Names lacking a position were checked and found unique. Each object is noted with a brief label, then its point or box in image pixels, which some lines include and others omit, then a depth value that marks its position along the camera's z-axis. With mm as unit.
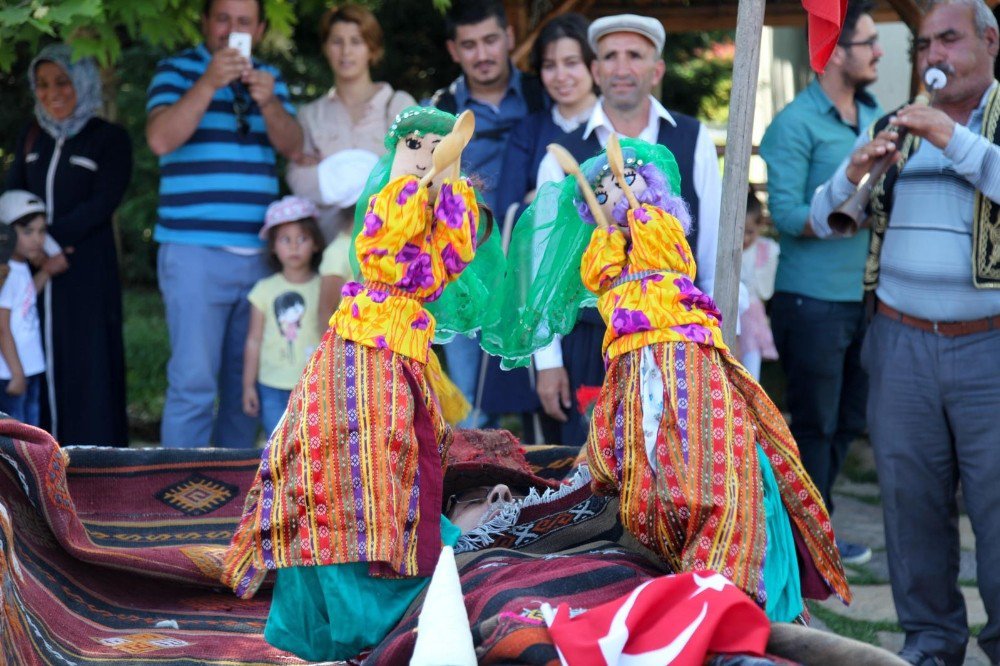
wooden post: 6559
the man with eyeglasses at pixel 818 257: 9391
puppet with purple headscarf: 5293
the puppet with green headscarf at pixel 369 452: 5312
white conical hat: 4414
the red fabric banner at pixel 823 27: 6312
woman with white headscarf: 10219
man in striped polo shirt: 9680
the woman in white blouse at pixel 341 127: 9695
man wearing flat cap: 8102
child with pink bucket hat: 9695
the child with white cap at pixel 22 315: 9672
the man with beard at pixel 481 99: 9516
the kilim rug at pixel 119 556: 6086
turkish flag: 4469
